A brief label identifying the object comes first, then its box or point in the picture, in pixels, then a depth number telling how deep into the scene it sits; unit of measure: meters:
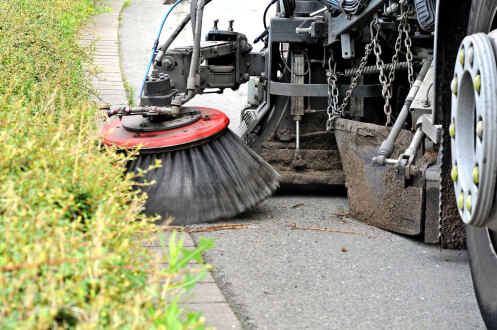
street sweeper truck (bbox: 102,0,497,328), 2.45
